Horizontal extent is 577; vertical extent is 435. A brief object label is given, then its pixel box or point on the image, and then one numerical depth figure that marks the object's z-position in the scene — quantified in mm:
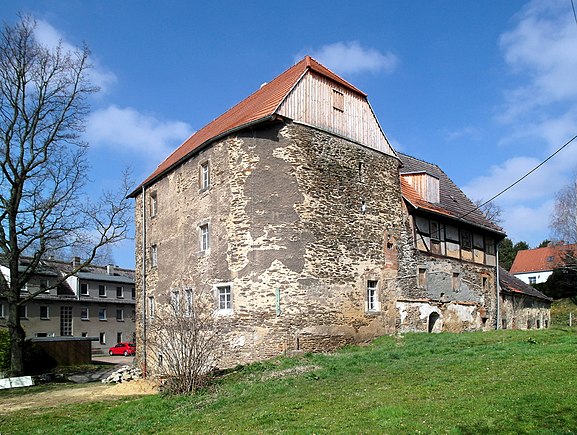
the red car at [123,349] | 47531
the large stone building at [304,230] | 18969
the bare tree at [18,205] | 25281
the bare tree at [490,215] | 48831
